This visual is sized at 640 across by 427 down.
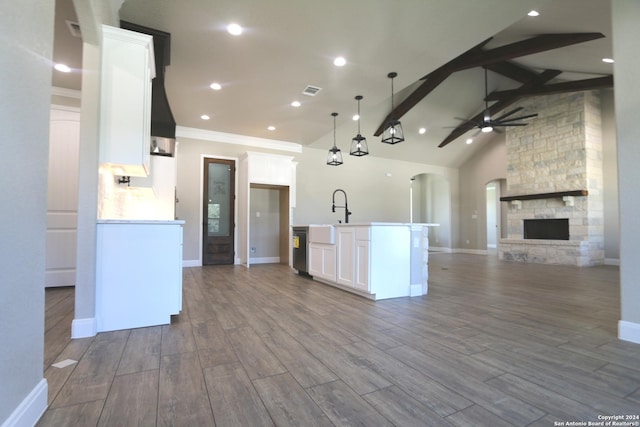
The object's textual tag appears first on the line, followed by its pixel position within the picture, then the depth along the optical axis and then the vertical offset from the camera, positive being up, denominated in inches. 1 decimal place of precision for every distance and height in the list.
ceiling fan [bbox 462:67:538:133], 231.0 +80.2
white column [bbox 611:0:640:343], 84.8 +19.7
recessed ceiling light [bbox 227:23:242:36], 123.1 +81.6
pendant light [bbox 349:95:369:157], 187.0 +49.8
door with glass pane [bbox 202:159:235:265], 250.2 +10.6
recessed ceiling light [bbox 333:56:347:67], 148.2 +82.5
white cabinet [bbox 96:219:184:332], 92.2 -15.9
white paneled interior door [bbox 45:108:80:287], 154.4 +12.9
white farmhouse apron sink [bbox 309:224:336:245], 161.8 -5.4
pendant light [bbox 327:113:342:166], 208.5 +49.6
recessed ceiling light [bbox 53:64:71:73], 138.4 +73.2
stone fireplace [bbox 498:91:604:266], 263.1 +43.0
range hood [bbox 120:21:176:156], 124.4 +58.0
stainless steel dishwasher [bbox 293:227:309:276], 201.1 -17.4
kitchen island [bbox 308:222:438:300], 133.7 -16.2
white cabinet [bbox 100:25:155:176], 94.8 +40.9
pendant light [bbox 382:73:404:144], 165.8 +52.2
